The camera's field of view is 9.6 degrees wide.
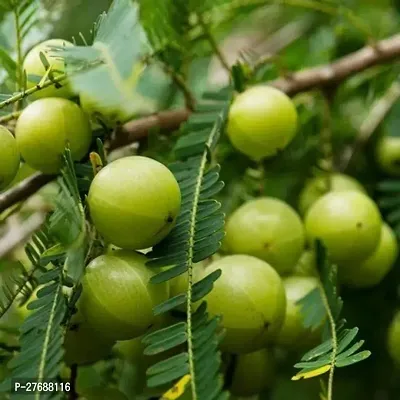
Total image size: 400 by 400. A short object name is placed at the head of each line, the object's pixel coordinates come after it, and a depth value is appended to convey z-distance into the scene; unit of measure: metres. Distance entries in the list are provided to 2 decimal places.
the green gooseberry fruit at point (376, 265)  0.85
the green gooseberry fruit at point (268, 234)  0.81
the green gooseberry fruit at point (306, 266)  0.82
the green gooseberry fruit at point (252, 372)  0.80
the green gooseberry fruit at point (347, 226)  0.82
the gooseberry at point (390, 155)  0.91
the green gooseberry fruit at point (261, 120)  0.81
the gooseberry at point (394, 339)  0.86
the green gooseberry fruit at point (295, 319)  0.80
